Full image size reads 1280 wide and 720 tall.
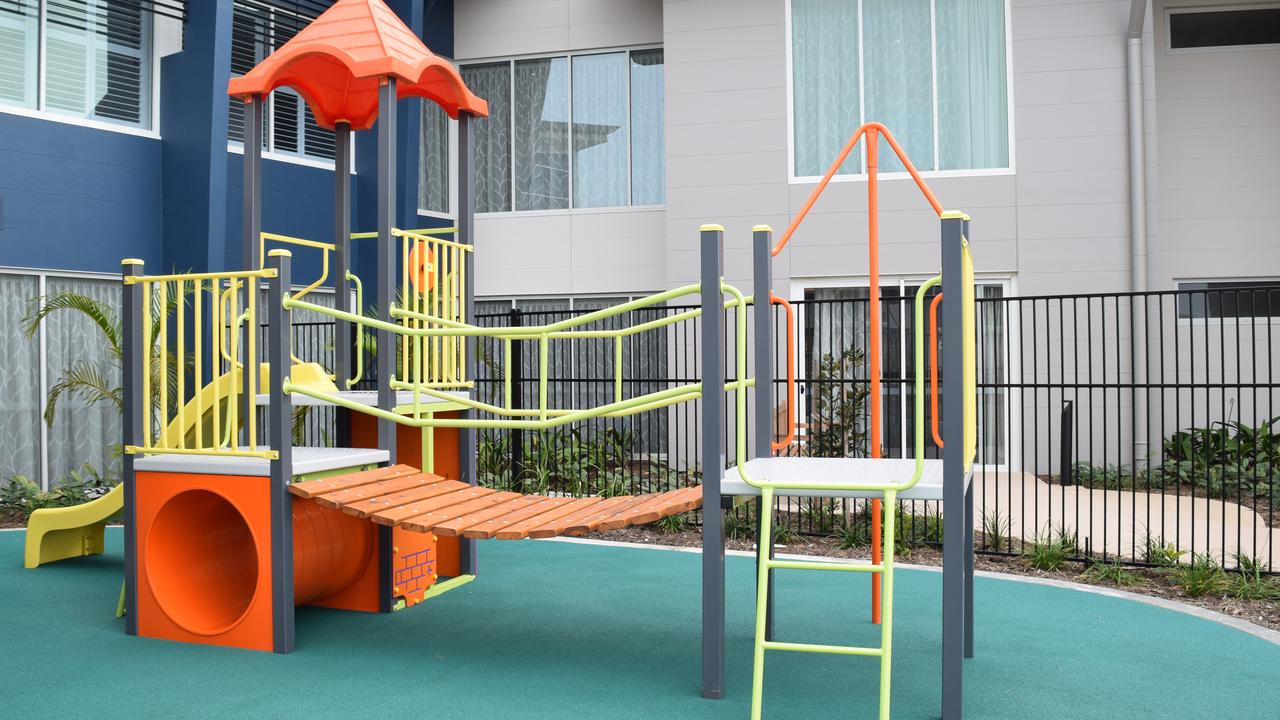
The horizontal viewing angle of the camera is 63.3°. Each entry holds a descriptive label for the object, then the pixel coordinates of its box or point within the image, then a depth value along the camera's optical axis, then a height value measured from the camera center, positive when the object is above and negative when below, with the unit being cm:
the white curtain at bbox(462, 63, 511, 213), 1452 +317
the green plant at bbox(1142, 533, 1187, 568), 715 -130
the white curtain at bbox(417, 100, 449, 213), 1476 +296
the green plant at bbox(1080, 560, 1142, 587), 699 -142
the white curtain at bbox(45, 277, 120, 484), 1046 -34
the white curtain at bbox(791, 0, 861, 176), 1227 +341
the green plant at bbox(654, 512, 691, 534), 886 -135
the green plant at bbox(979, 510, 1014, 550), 786 -132
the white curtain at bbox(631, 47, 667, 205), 1385 +318
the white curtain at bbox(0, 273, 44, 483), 1007 -19
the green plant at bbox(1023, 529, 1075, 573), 743 -134
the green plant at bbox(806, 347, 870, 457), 948 -50
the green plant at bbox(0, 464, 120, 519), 955 -119
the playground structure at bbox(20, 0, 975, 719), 450 -48
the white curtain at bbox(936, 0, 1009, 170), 1188 +324
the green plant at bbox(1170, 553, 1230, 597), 660 -136
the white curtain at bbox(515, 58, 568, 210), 1432 +323
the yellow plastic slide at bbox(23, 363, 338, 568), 627 -104
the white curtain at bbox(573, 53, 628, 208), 1402 +323
